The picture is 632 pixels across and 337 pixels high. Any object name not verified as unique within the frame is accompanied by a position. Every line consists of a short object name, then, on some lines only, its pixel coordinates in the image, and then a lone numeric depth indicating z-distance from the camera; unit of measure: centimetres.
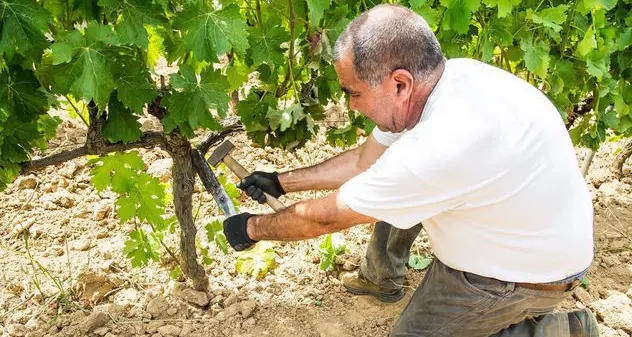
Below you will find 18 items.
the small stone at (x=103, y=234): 390
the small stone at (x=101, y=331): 322
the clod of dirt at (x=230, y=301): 348
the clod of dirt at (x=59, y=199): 410
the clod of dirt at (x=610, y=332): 341
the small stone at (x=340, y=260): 385
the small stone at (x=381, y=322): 350
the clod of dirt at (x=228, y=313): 337
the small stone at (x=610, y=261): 401
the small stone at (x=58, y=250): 376
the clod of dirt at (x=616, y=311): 342
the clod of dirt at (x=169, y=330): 325
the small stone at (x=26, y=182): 419
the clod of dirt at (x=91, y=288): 347
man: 203
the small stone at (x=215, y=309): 344
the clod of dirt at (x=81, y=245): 379
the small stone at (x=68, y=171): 431
